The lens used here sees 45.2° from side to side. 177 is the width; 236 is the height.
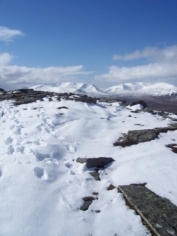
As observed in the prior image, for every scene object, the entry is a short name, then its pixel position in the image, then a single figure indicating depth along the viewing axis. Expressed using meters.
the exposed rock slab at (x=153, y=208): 6.32
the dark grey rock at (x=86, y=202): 7.77
